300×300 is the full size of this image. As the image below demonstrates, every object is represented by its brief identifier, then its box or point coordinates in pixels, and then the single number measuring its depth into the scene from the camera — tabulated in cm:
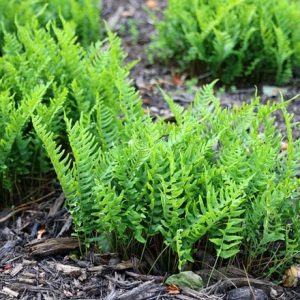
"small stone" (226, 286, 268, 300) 226
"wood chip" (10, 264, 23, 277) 236
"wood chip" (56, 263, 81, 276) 233
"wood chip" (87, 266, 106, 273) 233
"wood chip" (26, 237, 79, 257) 245
